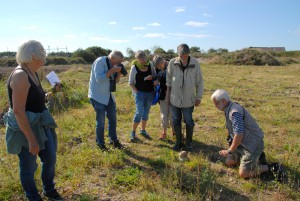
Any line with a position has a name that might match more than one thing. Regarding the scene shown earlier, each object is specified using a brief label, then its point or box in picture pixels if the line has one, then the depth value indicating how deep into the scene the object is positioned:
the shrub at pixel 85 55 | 38.03
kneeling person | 4.26
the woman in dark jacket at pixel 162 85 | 5.85
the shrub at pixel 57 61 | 31.14
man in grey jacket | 5.25
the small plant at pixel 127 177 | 4.27
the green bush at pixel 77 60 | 34.32
